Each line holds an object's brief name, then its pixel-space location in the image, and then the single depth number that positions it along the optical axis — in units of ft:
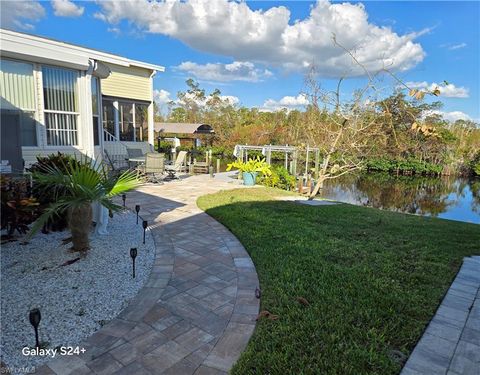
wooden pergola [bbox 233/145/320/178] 46.70
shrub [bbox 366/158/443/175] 81.59
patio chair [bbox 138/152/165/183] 32.46
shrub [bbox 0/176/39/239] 12.35
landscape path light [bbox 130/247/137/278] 10.84
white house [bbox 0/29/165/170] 17.37
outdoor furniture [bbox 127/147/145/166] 40.39
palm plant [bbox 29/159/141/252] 11.55
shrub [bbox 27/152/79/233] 14.32
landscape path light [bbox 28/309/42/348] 6.94
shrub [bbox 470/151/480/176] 78.07
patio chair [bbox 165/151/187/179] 36.63
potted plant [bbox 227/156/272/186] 35.68
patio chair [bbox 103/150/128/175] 39.68
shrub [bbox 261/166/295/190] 38.83
